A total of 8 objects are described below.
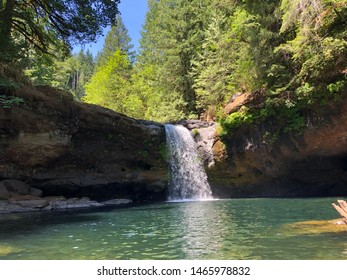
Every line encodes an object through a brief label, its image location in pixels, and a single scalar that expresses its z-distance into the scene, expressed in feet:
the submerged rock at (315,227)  28.93
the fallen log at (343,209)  29.07
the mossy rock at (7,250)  24.43
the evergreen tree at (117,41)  174.81
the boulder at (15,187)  62.95
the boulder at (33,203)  59.72
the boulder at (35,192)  66.73
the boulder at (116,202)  71.19
